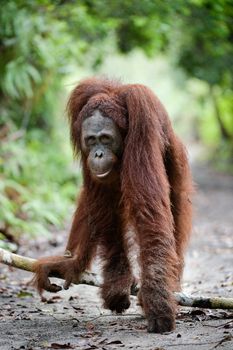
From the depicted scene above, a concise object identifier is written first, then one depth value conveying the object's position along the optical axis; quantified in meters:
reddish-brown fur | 7.43
